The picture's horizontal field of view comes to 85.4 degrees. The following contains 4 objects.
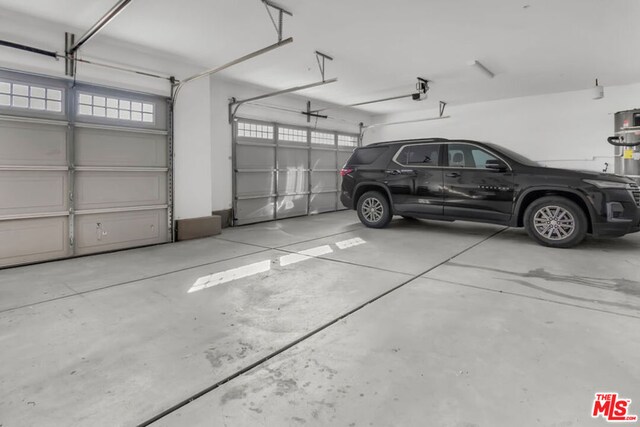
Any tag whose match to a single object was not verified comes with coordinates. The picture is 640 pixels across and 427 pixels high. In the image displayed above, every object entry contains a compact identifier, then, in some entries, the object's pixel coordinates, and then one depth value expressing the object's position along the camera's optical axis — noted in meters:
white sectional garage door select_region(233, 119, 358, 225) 7.35
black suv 4.54
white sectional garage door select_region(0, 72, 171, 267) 4.05
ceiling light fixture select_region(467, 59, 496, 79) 5.78
